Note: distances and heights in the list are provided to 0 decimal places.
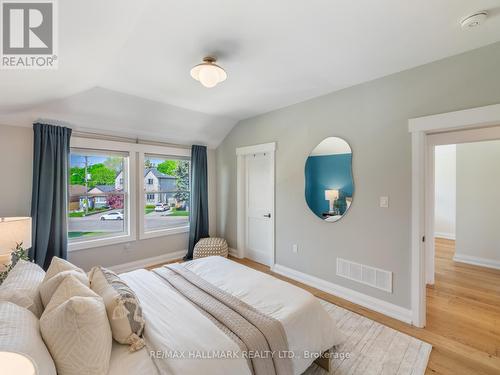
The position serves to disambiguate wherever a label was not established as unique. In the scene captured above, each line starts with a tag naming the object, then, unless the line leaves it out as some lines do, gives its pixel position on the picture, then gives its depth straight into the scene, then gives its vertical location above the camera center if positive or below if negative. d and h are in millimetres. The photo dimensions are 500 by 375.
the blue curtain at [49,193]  2879 -84
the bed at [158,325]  1021 -849
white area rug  1783 -1404
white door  3949 -389
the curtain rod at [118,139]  3357 +756
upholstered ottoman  4047 -1099
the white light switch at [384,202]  2572 -184
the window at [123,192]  3436 -97
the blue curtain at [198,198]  4422 -236
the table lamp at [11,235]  1923 -417
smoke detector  1637 +1192
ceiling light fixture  2057 +1031
